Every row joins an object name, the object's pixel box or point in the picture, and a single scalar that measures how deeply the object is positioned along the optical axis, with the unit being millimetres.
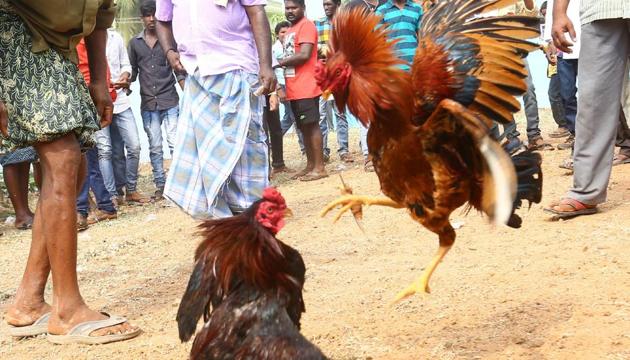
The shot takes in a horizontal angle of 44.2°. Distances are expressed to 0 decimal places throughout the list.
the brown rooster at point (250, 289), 3082
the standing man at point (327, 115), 10352
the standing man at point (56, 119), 4148
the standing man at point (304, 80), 9750
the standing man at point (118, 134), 9383
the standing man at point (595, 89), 5355
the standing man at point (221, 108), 5348
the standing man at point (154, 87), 9898
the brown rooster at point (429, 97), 3586
